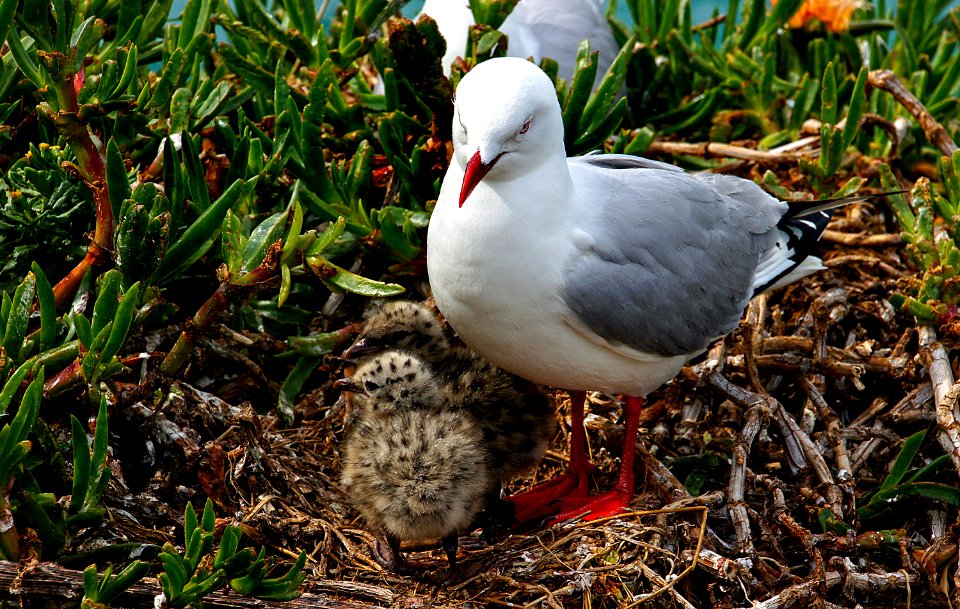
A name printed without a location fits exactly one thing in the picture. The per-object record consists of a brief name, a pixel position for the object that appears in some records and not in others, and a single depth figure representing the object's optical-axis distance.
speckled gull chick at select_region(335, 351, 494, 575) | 3.35
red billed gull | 3.13
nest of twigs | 3.34
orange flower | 5.56
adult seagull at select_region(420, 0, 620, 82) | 4.95
